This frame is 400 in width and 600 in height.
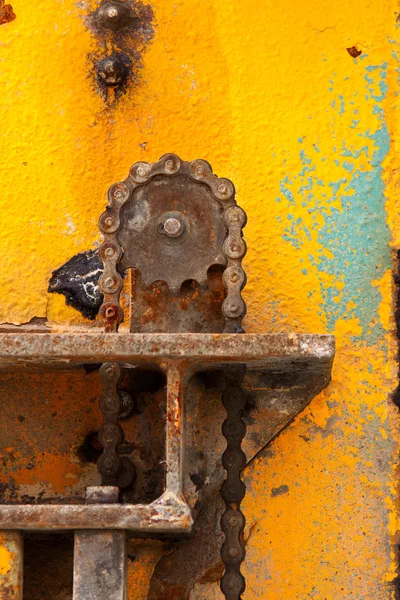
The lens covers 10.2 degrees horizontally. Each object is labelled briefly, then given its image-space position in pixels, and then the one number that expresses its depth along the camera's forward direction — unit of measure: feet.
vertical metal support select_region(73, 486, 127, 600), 5.88
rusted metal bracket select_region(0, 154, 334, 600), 5.86
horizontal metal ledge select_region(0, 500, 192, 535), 5.83
